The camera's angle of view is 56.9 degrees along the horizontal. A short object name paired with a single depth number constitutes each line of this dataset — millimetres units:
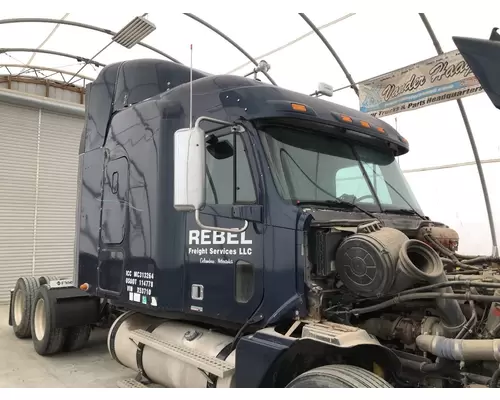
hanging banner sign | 8305
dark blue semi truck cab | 3072
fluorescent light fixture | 8648
